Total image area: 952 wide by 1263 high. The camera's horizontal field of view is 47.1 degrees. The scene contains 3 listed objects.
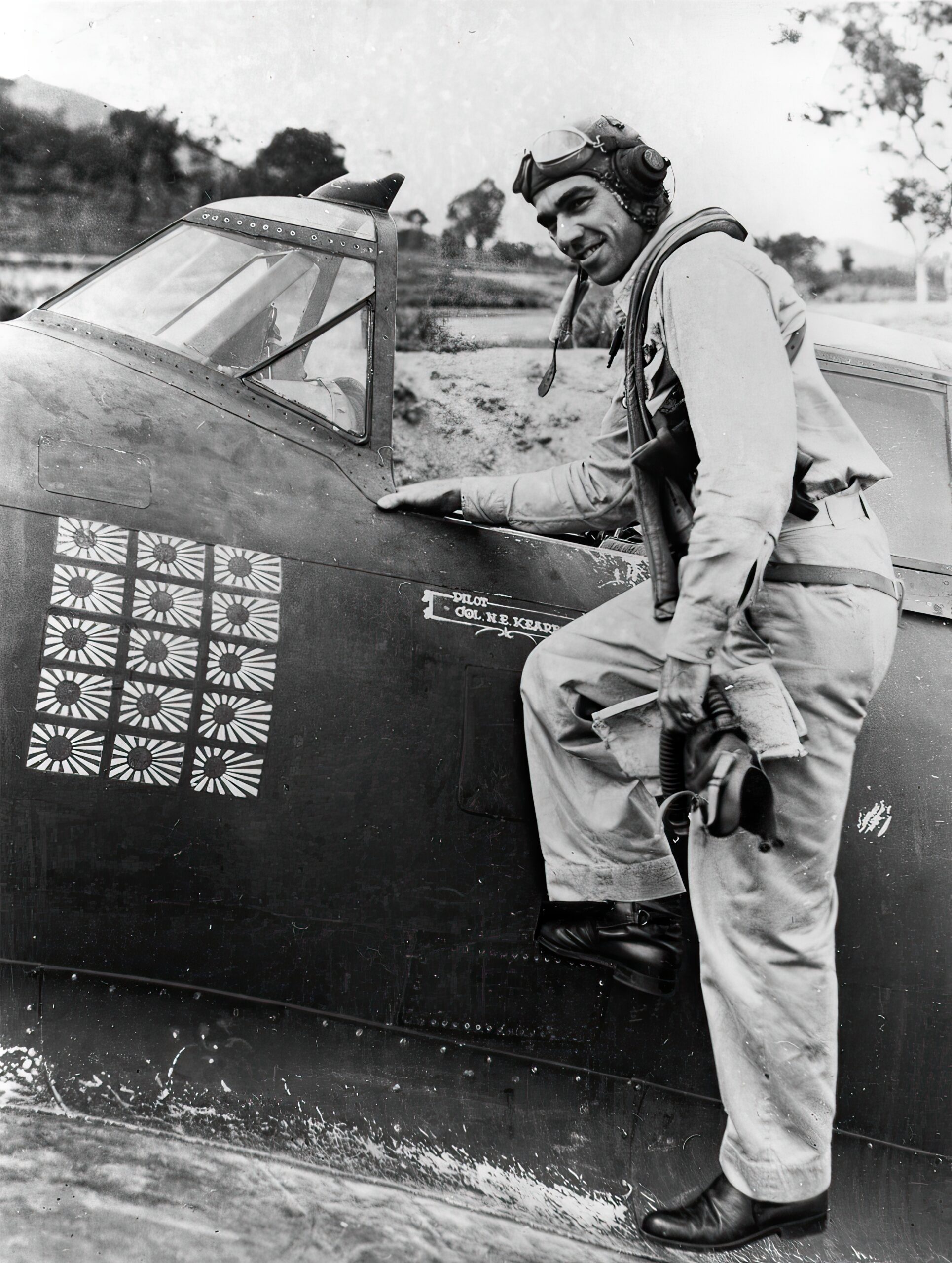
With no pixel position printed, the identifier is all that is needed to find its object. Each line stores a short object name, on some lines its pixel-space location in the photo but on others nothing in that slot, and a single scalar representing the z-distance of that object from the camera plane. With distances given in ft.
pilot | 7.38
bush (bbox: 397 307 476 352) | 32.83
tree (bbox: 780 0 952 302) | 25.73
